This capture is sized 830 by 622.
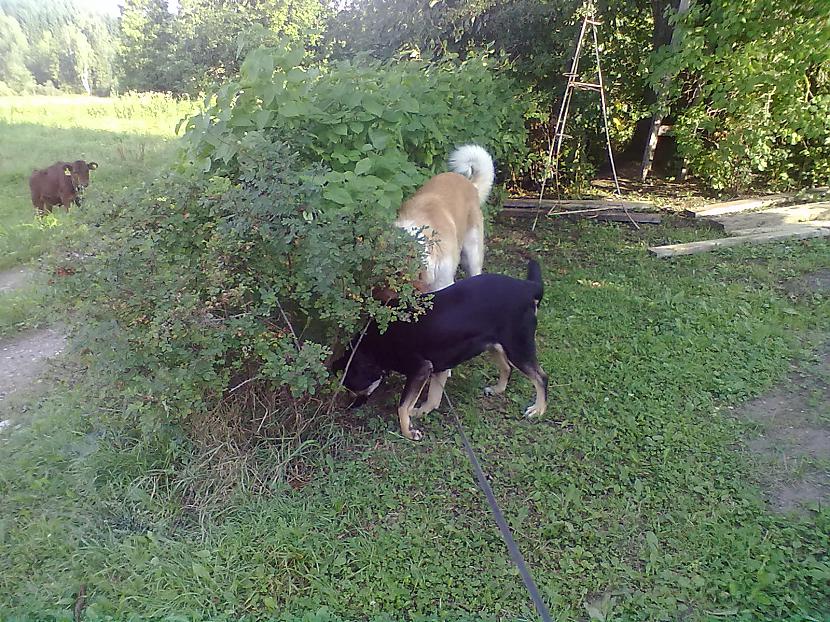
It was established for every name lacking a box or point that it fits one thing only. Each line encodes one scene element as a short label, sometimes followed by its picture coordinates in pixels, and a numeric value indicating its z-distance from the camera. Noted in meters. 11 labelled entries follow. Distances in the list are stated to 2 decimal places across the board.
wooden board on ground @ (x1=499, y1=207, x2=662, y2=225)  7.15
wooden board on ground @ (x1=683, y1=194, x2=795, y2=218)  7.41
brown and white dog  3.78
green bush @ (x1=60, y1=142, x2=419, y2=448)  2.64
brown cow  7.35
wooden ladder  6.50
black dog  3.27
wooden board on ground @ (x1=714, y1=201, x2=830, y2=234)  6.82
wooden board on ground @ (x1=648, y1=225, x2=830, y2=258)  6.04
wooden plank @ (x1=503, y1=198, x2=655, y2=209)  7.62
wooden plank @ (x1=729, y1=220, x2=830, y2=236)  6.55
